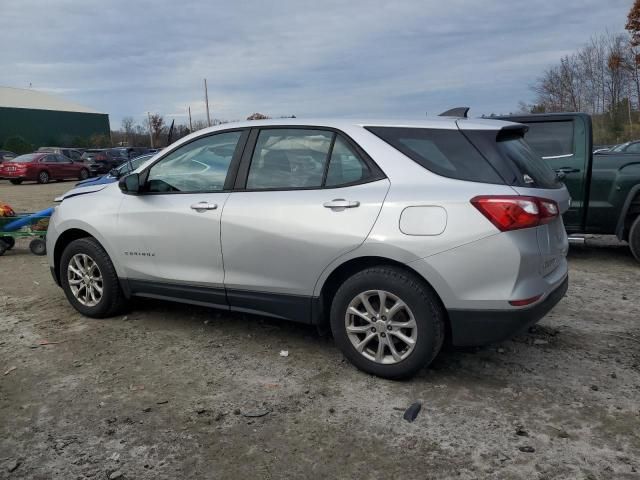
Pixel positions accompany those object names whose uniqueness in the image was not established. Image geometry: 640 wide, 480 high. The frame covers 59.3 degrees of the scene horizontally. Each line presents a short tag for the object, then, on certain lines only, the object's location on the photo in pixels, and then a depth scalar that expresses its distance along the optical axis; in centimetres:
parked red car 2505
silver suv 335
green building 5541
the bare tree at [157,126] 6312
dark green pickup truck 683
